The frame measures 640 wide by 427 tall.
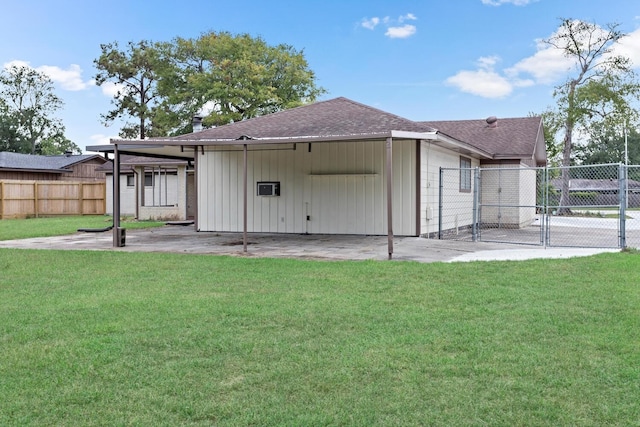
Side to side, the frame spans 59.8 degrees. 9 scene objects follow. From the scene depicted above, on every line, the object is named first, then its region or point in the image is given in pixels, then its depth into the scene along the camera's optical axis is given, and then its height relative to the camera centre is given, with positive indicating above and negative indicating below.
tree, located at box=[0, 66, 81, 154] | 42.06 +6.96
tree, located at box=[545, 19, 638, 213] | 27.44 +6.25
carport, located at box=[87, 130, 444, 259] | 9.09 +1.10
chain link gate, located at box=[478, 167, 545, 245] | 16.56 +0.03
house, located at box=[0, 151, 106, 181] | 27.88 +1.80
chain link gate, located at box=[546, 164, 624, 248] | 11.86 -0.76
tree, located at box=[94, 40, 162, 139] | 34.59 +7.74
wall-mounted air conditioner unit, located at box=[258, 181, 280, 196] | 13.61 +0.31
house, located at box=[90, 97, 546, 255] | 12.16 +0.68
